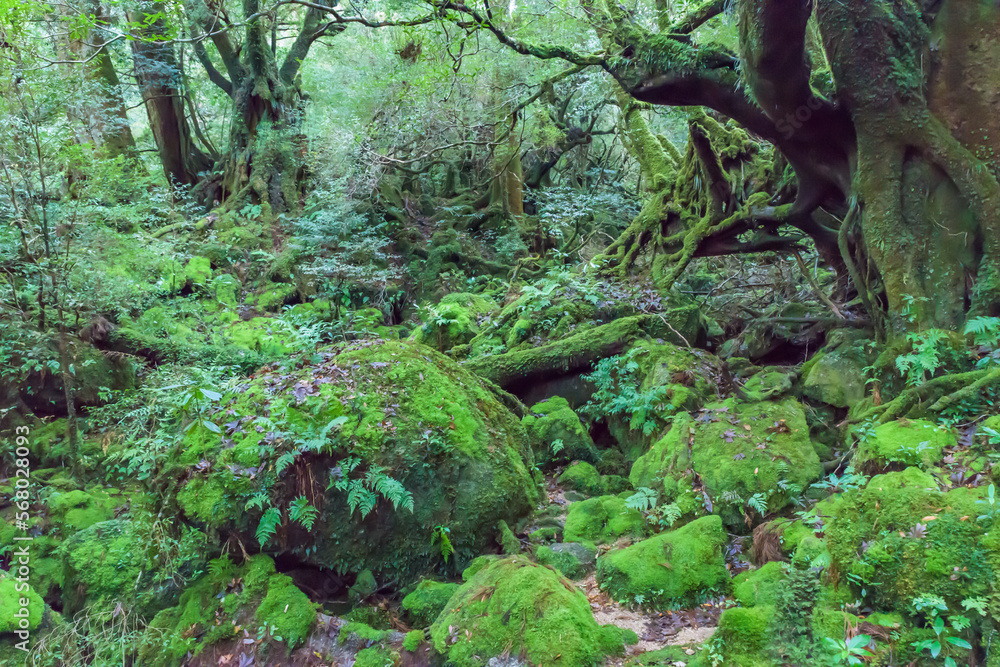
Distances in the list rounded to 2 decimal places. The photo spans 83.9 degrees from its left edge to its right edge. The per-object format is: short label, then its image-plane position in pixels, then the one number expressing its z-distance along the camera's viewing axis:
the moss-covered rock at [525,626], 3.18
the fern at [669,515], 4.67
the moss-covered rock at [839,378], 5.68
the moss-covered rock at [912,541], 2.72
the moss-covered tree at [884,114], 4.91
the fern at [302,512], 4.17
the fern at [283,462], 4.17
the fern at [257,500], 4.13
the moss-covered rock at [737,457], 4.66
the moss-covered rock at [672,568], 3.90
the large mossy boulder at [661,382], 6.20
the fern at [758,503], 4.50
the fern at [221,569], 4.23
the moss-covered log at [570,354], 7.62
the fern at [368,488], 4.18
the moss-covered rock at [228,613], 3.88
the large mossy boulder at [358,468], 4.27
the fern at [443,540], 4.55
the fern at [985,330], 4.47
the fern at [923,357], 4.62
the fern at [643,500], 4.87
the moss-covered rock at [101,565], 5.05
